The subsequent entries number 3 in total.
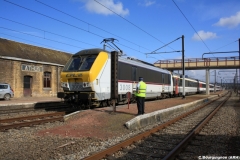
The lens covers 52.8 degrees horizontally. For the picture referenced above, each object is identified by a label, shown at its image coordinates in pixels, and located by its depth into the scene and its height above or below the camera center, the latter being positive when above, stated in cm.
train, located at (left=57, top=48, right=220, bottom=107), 1232 +51
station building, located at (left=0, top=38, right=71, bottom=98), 2528 +207
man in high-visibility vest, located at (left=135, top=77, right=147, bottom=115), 1068 -35
